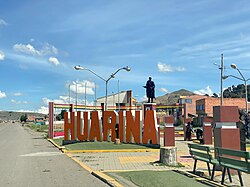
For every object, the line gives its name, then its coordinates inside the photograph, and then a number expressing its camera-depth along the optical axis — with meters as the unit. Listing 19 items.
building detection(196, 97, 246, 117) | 58.17
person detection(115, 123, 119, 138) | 17.05
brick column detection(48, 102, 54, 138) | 25.89
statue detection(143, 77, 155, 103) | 20.72
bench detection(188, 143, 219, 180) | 6.96
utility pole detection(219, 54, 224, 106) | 29.80
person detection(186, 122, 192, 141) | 22.12
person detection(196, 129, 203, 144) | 21.19
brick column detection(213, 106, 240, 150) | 7.29
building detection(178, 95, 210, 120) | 68.32
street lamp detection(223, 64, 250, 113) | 26.34
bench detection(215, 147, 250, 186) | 5.69
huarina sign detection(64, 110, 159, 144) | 15.90
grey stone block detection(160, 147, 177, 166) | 8.92
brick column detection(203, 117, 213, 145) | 17.85
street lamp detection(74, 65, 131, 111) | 20.35
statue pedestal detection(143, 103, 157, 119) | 18.94
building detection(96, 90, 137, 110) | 66.49
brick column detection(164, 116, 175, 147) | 14.47
